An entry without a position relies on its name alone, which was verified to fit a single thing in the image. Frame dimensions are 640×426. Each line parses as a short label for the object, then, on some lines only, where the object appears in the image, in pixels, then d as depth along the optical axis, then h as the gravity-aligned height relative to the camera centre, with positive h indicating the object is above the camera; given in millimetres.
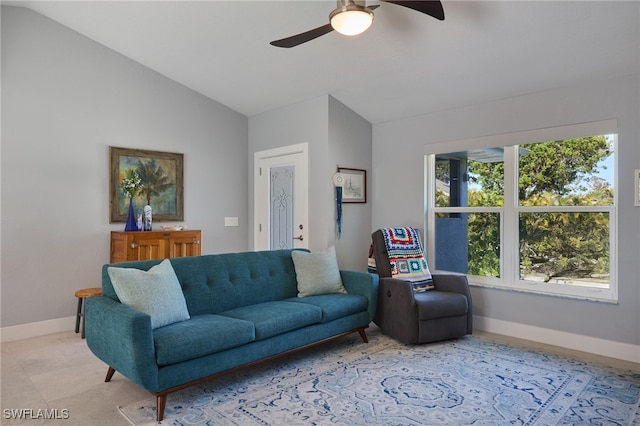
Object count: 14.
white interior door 5027 +194
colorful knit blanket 4188 -462
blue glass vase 4551 -97
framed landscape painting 4629 +366
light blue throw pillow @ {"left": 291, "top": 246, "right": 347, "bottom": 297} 3754 -550
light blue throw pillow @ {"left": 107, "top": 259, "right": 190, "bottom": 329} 2623 -516
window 3635 +38
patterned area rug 2434 -1184
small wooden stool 4039 -790
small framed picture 4887 +339
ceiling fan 2414 +1177
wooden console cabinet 4336 -341
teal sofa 2400 -745
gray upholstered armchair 3674 -874
